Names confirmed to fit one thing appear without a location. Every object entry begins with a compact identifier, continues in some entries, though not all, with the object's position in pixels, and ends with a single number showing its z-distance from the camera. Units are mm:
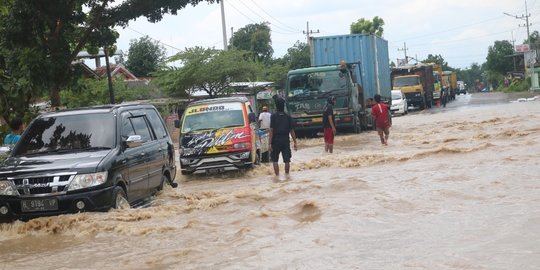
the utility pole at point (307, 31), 70988
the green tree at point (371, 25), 78250
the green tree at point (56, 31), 14969
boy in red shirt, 19750
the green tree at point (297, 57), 65188
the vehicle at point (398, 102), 39031
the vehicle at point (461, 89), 91312
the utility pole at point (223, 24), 35375
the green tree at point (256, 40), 66688
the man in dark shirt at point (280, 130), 13742
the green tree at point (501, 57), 100688
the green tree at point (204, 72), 35375
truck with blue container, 23781
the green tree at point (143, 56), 56344
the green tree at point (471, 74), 170625
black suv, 8344
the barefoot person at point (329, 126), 17934
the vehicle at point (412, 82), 43125
